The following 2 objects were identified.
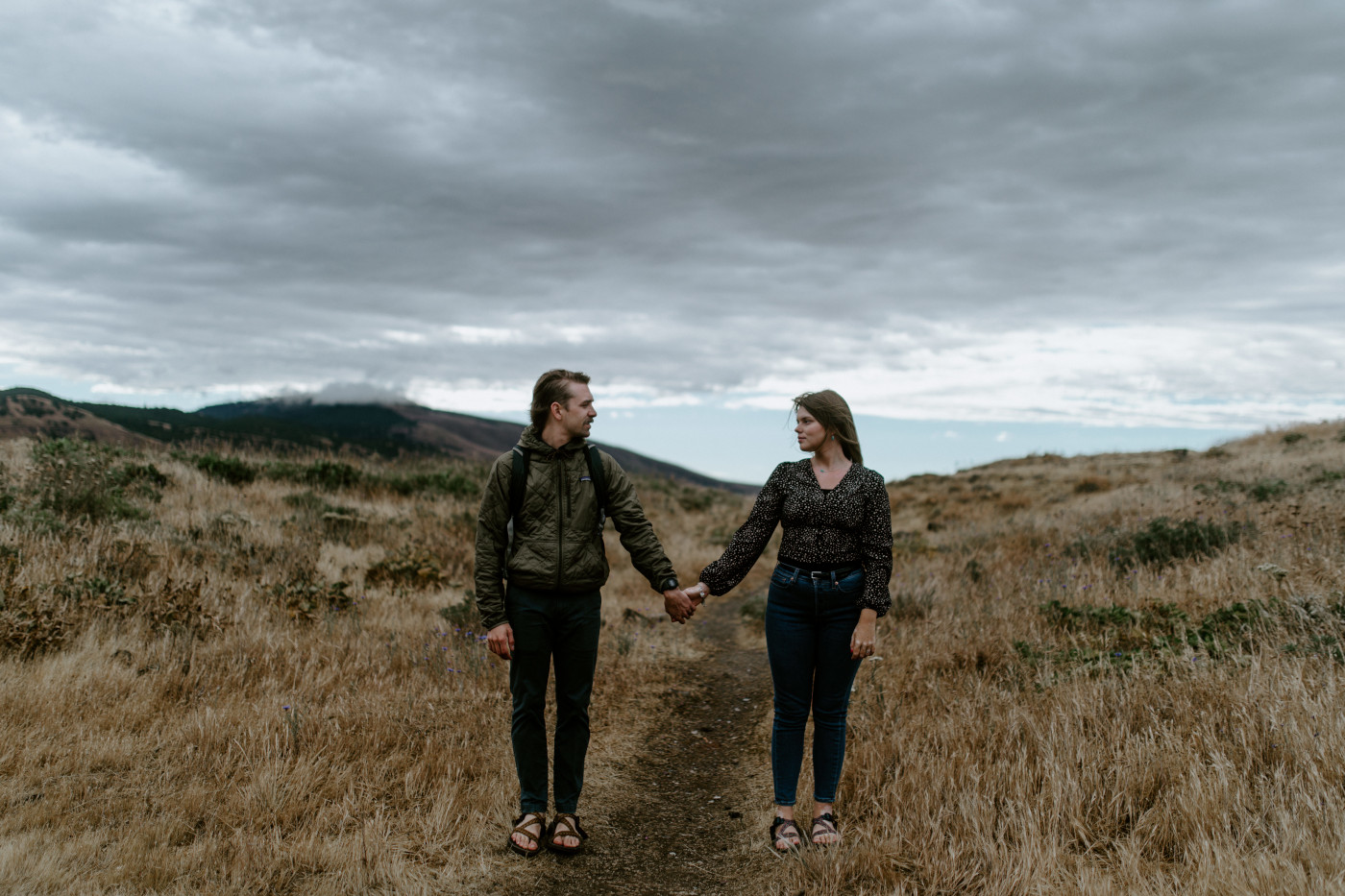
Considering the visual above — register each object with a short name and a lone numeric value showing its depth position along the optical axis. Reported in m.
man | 3.99
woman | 3.83
